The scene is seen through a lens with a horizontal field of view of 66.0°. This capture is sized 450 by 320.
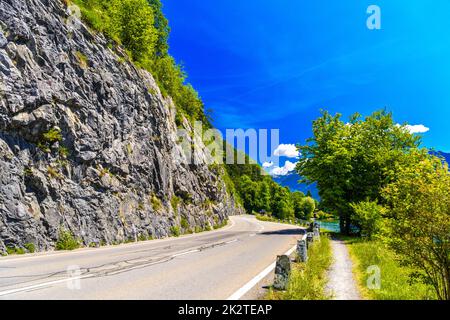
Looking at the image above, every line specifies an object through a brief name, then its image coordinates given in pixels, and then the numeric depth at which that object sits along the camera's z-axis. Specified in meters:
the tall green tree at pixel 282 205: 106.62
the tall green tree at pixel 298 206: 131.31
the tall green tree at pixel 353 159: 28.30
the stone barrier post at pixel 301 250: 12.08
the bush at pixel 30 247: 14.43
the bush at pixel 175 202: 30.03
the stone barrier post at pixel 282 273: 7.71
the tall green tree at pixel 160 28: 49.03
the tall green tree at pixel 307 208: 132.34
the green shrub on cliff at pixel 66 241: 16.06
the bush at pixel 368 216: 20.33
